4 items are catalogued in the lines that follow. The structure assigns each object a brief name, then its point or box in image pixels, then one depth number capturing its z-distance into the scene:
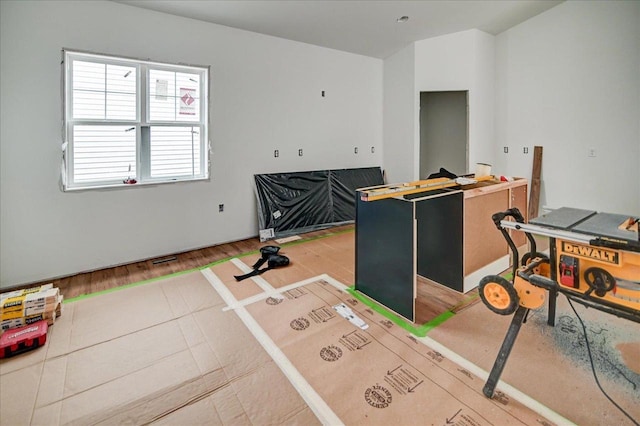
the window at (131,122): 3.48
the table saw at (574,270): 1.53
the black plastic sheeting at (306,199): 4.81
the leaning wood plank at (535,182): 5.09
